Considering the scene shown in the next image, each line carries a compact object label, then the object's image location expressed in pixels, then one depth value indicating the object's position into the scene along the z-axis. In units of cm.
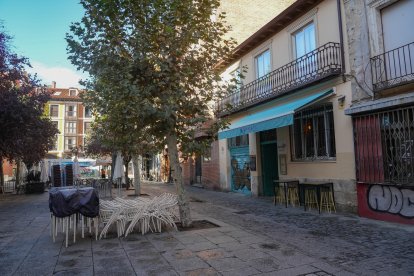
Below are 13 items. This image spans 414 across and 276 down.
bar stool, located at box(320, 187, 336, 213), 1047
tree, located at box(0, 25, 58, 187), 1475
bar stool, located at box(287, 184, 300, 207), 1204
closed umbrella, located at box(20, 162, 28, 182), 2794
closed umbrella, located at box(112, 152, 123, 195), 1770
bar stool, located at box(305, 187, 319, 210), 1112
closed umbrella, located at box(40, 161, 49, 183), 2218
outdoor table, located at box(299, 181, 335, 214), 1049
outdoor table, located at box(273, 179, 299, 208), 1185
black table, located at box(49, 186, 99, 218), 676
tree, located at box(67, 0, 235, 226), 764
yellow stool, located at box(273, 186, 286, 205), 1257
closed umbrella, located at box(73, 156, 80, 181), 2137
